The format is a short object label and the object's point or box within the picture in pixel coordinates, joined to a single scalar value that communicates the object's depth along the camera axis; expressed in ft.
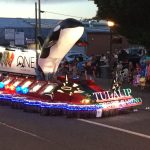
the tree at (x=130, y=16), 88.02
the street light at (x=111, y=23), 94.73
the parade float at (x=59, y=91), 58.49
